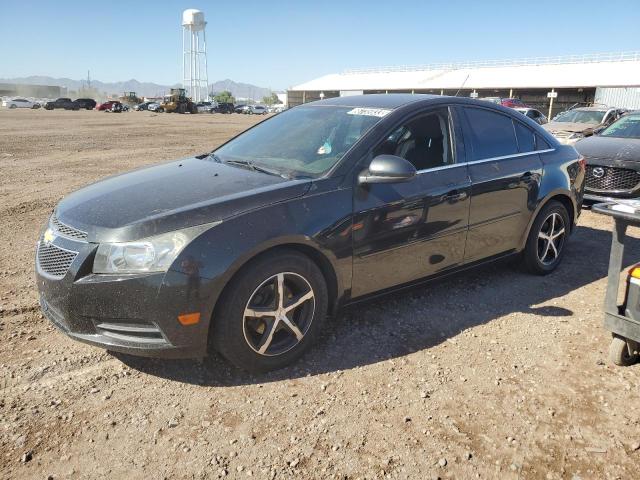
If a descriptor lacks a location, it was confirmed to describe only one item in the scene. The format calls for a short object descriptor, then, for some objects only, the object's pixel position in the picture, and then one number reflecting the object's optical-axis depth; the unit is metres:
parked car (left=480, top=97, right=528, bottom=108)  30.64
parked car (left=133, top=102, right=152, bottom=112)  61.40
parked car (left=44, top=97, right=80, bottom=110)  58.59
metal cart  3.09
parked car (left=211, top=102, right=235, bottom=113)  64.04
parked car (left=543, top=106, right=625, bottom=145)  14.65
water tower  109.88
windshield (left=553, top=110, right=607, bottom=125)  15.92
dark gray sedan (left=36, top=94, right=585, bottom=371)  2.82
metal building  48.01
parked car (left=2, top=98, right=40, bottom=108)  61.06
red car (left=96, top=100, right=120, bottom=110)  54.09
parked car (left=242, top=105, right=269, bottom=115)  69.22
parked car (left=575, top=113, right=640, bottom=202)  7.23
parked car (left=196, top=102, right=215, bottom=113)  62.34
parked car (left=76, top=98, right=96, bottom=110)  59.09
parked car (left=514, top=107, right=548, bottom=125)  24.51
